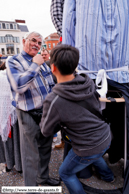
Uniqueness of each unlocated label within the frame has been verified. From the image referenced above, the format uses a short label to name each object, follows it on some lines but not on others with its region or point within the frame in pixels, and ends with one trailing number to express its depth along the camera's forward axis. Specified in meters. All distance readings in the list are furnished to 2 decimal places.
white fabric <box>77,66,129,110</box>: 1.37
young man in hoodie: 1.01
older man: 1.28
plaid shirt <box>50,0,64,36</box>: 1.74
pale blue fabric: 1.37
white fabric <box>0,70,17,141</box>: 1.68
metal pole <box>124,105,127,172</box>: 1.57
